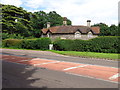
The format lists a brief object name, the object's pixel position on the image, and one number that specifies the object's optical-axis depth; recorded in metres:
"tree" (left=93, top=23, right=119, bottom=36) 34.58
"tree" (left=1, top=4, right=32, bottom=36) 35.31
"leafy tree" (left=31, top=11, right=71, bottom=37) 41.92
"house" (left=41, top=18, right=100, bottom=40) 31.19
